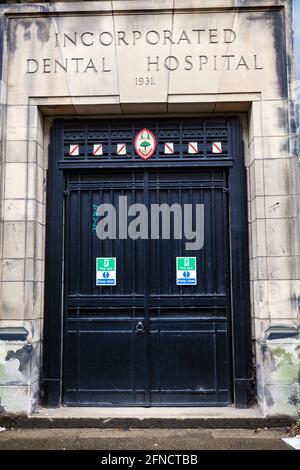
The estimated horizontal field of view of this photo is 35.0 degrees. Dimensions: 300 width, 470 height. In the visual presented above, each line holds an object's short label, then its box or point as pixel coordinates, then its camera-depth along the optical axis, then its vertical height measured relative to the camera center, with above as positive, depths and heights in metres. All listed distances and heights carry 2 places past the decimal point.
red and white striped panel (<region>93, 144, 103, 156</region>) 6.61 +1.90
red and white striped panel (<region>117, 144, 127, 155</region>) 6.60 +1.88
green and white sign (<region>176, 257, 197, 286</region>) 6.44 +0.20
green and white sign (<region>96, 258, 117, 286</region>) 6.46 +0.19
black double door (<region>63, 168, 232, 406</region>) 6.30 -0.25
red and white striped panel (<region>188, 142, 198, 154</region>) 6.58 +1.91
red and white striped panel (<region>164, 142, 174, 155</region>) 6.59 +1.88
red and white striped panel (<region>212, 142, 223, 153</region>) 6.58 +1.89
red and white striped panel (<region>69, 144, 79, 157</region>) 6.64 +1.88
